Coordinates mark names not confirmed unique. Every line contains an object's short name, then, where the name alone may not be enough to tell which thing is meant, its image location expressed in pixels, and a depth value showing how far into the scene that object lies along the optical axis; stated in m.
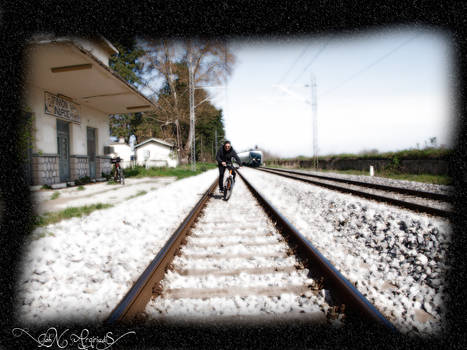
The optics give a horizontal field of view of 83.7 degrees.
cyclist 7.59
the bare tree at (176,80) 26.84
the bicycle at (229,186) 7.87
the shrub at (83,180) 12.05
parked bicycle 12.58
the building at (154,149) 43.13
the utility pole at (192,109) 23.66
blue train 44.13
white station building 8.00
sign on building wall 10.29
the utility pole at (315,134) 23.39
